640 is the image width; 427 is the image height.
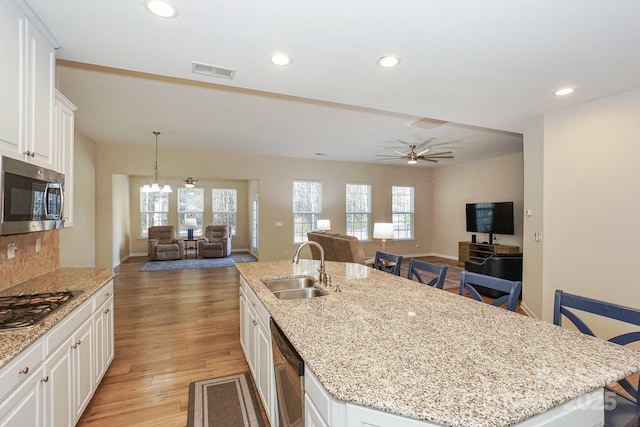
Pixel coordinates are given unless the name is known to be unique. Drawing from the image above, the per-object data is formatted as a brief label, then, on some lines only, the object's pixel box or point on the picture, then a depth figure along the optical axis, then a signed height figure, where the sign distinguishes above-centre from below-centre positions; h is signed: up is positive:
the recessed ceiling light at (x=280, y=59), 2.30 +1.22
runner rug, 2.04 -1.40
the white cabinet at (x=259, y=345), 1.80 -0.94
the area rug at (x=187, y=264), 7.39 -1.33
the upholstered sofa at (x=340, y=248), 5.23 -0.63
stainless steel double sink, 2.35 -0.60
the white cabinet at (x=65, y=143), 2.19 +0.54
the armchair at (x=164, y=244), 8.55 -0.87
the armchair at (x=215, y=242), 9.08 -0.88
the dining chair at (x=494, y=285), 1.87 -0.49
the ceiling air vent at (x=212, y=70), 2.49 +1.23
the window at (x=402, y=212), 9.29 +0.07
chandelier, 6.63 +0.60
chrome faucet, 2.31 -0.49
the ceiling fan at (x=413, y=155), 5.86 +1.45
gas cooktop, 1.42 -0.51
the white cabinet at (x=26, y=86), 1.59 +0.76
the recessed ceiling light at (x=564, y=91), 2.89 +1.22
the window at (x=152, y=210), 9.70 +0.13
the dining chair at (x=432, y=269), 2.52 -0.49
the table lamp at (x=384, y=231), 5.02 -0.28
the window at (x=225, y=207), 10.48 +0.25
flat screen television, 7.06 -0.09
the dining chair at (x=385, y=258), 3.07 -0.50
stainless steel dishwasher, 1.24 -0.76
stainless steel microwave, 1.51 +0.09
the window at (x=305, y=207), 8.17 +0.20
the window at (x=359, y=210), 8.70 +0.12
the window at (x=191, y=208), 10.06 +0.20
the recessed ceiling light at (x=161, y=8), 1.71 +1.21
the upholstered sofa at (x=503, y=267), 4.84 -0.87
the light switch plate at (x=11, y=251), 2.07 -0.26
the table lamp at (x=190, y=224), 9.74 -0.33
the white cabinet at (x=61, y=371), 1.23 -0.81
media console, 6.99 -0.88
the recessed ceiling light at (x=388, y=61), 2.30 +1.21
